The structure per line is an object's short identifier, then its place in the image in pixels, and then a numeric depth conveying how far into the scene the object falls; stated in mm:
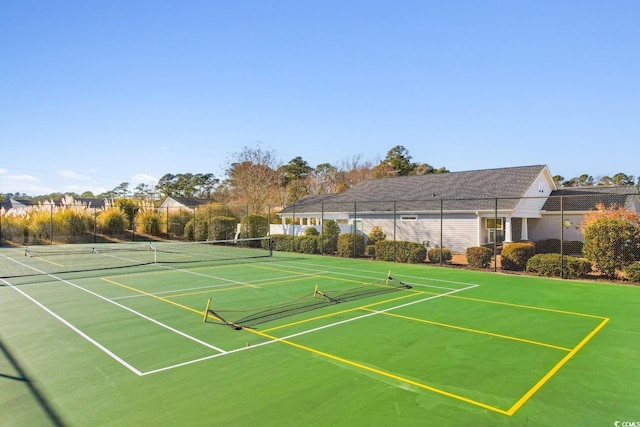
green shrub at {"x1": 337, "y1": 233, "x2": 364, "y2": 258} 20938
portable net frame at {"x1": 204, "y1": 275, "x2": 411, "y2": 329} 7707
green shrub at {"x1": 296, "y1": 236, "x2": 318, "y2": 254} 22531
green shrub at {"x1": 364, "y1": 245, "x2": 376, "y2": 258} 20312
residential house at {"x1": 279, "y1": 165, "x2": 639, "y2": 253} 22625
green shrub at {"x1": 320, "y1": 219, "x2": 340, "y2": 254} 22219
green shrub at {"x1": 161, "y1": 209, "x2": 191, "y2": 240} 33719
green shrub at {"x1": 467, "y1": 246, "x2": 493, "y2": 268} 16328
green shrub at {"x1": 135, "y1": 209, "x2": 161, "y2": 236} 32969
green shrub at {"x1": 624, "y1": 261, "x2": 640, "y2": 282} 12781
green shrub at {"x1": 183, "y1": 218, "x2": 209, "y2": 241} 30000
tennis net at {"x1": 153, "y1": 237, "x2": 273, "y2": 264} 19516
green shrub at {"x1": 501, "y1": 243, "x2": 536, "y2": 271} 15539
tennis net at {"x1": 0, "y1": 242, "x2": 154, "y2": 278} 15031
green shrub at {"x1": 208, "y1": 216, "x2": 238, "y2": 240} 28531
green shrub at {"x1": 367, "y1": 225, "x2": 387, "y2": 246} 24000
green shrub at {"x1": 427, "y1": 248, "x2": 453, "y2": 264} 17906
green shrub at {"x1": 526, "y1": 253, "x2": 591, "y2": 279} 13781
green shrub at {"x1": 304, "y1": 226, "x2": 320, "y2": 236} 24881
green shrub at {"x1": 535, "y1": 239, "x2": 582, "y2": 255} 21022
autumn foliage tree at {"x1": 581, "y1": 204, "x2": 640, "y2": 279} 13227
